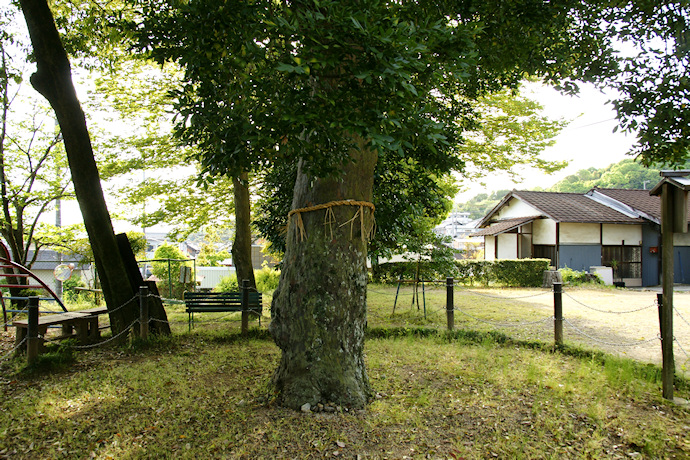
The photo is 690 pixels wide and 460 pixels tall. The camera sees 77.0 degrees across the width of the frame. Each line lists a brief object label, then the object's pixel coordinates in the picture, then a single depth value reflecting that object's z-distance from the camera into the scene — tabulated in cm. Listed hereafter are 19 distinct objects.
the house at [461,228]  3641
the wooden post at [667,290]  487
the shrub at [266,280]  1631
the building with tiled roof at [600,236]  2003
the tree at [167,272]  1496
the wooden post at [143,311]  741
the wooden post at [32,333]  605
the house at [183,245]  4741
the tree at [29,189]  1185
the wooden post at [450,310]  838
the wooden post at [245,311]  833
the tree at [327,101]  309
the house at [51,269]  1632
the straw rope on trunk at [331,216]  468
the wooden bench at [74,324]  671
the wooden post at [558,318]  709
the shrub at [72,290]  1359
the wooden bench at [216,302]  891
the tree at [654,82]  498
